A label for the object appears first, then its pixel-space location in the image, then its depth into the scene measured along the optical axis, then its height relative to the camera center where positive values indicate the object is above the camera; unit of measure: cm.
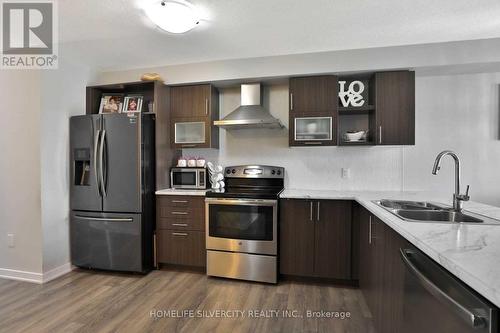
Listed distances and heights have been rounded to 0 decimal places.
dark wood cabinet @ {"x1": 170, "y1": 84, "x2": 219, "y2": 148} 301 +57
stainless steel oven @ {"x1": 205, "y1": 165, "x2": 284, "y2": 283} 251 -74
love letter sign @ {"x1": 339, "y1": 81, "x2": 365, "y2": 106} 275 +73
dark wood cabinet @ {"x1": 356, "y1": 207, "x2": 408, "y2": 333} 135 -71
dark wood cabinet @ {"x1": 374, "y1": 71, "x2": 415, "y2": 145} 256 +57
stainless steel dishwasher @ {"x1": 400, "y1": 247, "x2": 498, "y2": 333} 69 -45
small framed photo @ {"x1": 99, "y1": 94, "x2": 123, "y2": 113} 313 +74
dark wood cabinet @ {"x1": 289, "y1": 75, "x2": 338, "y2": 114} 271 +75
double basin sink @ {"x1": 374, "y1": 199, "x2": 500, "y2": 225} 139 -33
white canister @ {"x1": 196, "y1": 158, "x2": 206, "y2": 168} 312 -1
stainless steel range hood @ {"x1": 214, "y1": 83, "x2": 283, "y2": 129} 274 +54
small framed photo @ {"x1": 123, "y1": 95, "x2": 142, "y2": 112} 308 +73
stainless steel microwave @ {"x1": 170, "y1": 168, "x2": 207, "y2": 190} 305 -19
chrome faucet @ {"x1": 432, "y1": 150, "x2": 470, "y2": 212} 158 -18
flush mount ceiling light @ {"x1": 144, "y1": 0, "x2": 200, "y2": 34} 179 +110
